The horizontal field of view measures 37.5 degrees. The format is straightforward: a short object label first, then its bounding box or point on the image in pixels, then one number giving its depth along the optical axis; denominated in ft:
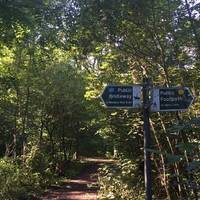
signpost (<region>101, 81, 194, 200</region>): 10.09
